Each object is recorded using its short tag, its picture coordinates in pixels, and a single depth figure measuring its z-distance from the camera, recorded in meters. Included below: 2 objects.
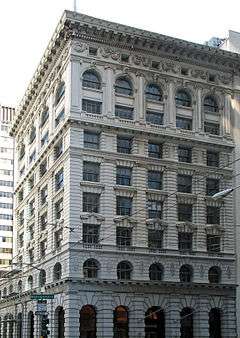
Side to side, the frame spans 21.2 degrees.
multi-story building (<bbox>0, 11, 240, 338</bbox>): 60.22
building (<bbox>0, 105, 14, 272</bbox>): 137.38
